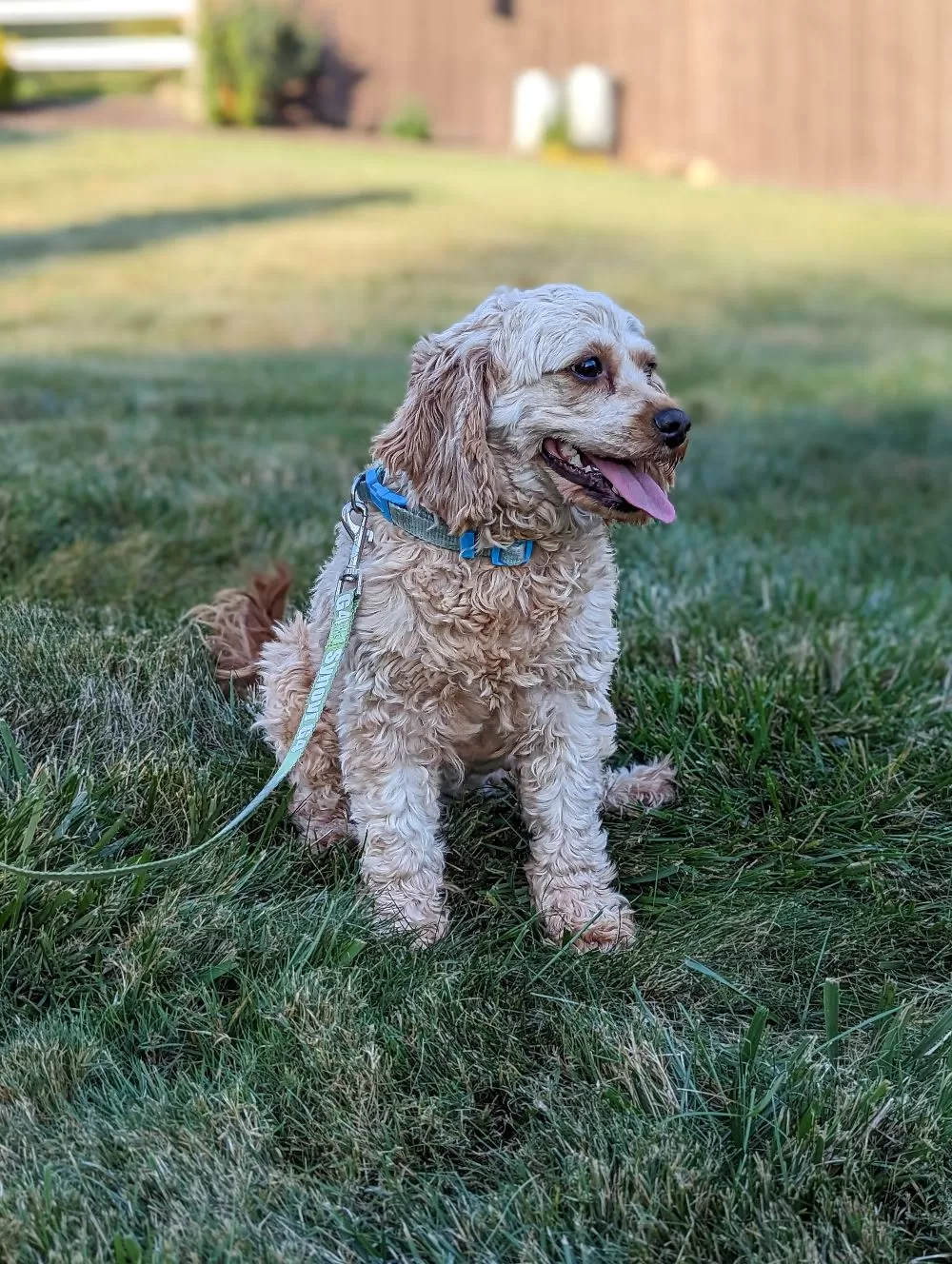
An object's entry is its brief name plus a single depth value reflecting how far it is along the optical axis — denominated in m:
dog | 3.01
